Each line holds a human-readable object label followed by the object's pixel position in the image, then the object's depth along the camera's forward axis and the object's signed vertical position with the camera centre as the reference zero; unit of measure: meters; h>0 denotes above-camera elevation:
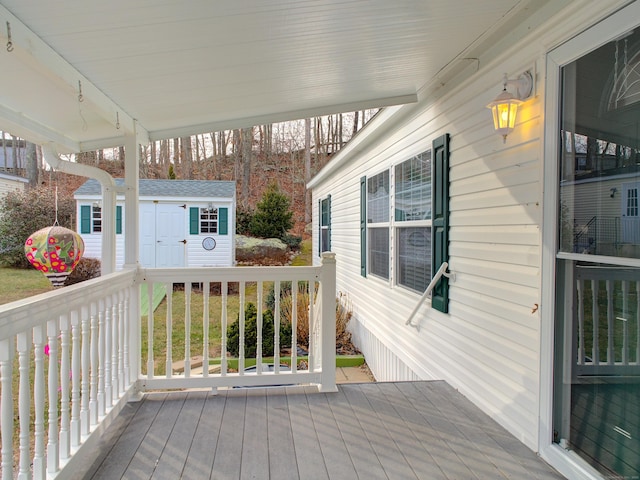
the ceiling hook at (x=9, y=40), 1.77 +0.82
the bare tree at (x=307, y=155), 21.58 +4.09
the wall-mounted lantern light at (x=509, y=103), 2.47 +0.80
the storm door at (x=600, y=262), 1.70 -0.14
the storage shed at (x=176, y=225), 12.51 +0.16
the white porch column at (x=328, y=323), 3.18 -0.72
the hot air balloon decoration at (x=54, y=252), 3.45 -0.19
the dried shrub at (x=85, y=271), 10.69 -1.09
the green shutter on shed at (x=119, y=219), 12.09 +0.32
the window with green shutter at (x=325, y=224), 9.72 +0.16
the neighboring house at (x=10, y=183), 12.12 +1.41
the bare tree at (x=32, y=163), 13.38 +2.26
